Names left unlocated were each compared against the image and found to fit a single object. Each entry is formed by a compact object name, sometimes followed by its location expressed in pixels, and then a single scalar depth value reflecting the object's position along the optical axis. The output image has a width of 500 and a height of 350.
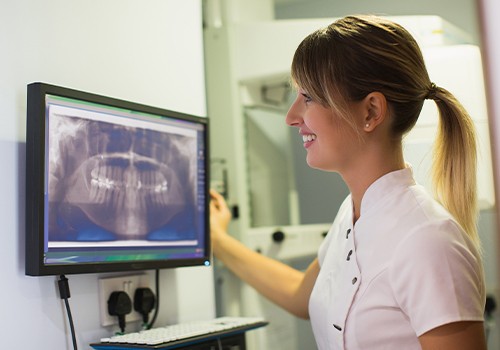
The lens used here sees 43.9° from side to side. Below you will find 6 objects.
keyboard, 1.25
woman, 1.13
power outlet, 1.37
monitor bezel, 1.16
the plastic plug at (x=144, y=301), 1.45
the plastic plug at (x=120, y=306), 1.37
